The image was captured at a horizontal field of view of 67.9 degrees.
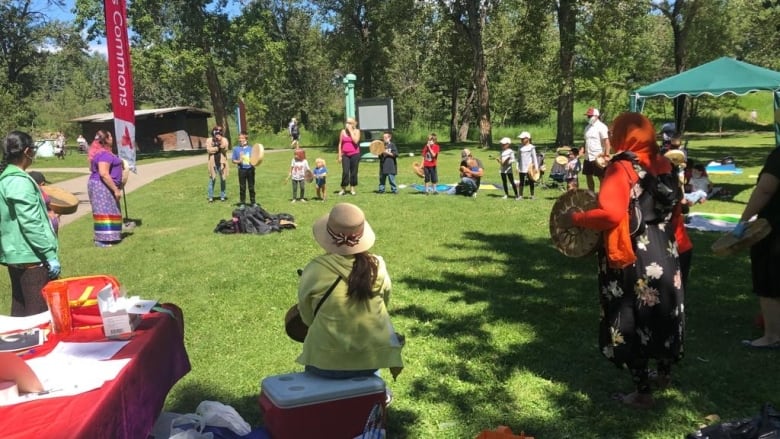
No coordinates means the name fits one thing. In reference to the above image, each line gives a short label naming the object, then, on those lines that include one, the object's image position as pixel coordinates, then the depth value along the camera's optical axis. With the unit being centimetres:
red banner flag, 969
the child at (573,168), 1363
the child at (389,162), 1470
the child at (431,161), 1458
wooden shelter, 4218
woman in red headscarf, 337
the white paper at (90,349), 266
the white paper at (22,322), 302
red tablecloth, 202
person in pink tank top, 1430
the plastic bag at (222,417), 307
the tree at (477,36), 2955
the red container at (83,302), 308
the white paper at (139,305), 303
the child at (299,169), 1377
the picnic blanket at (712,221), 941
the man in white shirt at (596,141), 1248
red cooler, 274
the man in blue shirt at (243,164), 1271
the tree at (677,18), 3041
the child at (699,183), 1171
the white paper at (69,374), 231
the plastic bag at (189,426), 283
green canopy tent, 1263
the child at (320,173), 1381
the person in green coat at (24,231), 405
